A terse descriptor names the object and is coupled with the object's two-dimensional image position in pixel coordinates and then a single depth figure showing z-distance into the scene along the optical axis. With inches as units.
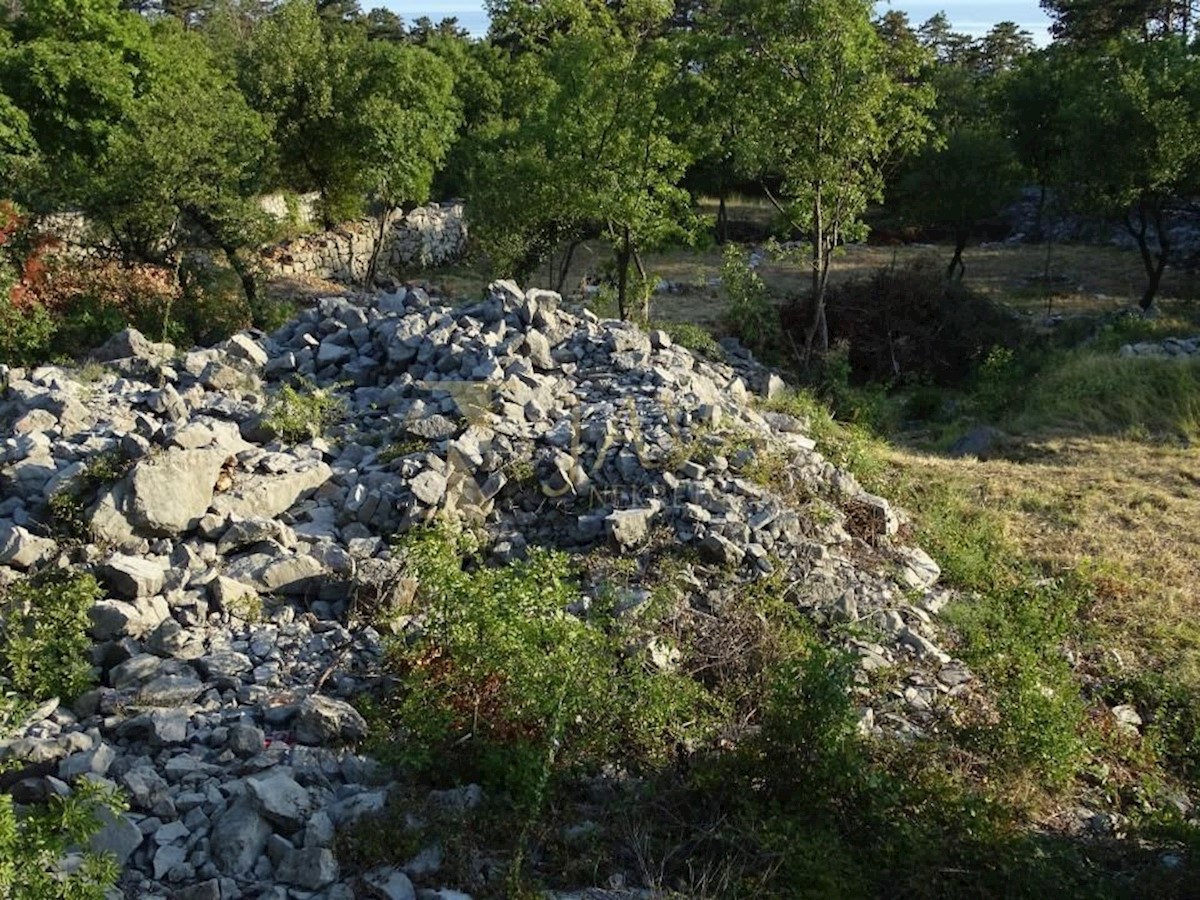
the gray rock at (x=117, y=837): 163.5
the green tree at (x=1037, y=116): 875.4
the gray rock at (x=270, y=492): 267.6
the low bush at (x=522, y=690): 186.2
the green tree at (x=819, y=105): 500.1
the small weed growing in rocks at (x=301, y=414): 313.9
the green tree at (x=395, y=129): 698.2
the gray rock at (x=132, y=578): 229.5
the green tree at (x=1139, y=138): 663.8
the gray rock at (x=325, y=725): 196.4
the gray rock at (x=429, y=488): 270.2
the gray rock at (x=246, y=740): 190.4
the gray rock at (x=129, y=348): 399.6
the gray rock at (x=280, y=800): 172.6
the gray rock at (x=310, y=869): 165.3
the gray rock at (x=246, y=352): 366.0
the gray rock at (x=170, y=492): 251.9
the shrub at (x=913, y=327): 617.3
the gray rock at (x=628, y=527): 268.8
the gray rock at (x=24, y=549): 239.5
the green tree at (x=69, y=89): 693.9
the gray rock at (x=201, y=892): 159.6
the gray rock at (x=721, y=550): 266.7
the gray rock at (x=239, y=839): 166.2
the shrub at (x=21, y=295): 478.6
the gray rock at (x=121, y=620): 220.7
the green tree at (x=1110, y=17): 1194.0
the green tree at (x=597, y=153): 548.1
